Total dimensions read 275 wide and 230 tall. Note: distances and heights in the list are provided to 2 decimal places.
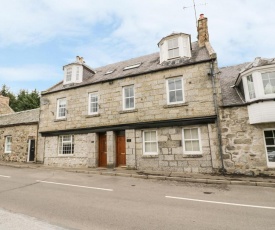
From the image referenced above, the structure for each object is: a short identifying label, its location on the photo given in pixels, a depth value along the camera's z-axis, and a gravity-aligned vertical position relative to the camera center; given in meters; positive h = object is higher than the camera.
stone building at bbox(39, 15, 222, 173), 11.22 +2.42
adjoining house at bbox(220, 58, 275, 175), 9.59 +1.06
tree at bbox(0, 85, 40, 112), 33.81 +9.48
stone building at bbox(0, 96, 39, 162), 17.67 +1.40
